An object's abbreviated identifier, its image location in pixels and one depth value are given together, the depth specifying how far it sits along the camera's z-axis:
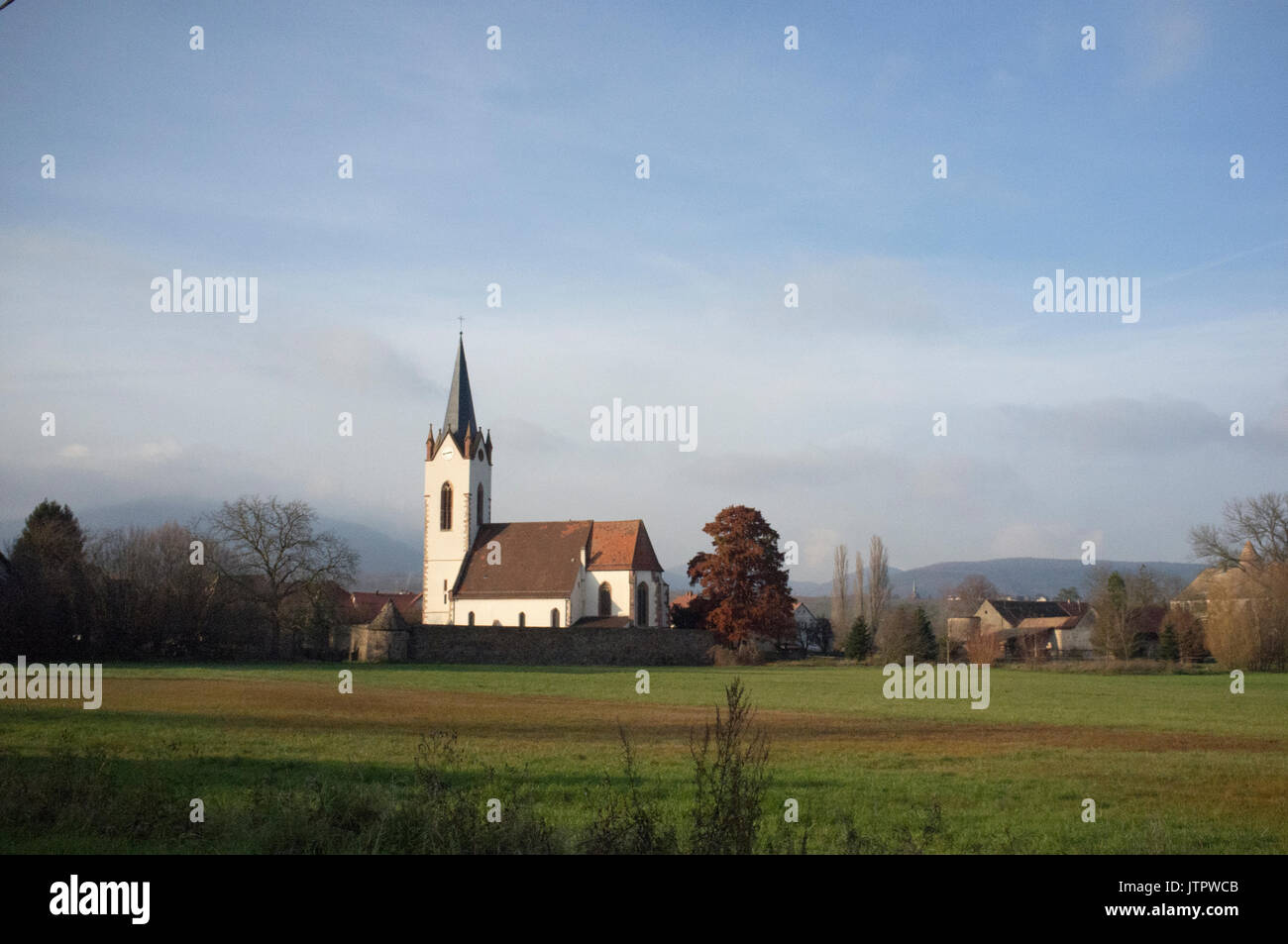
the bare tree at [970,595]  134.25
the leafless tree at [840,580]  95.19
